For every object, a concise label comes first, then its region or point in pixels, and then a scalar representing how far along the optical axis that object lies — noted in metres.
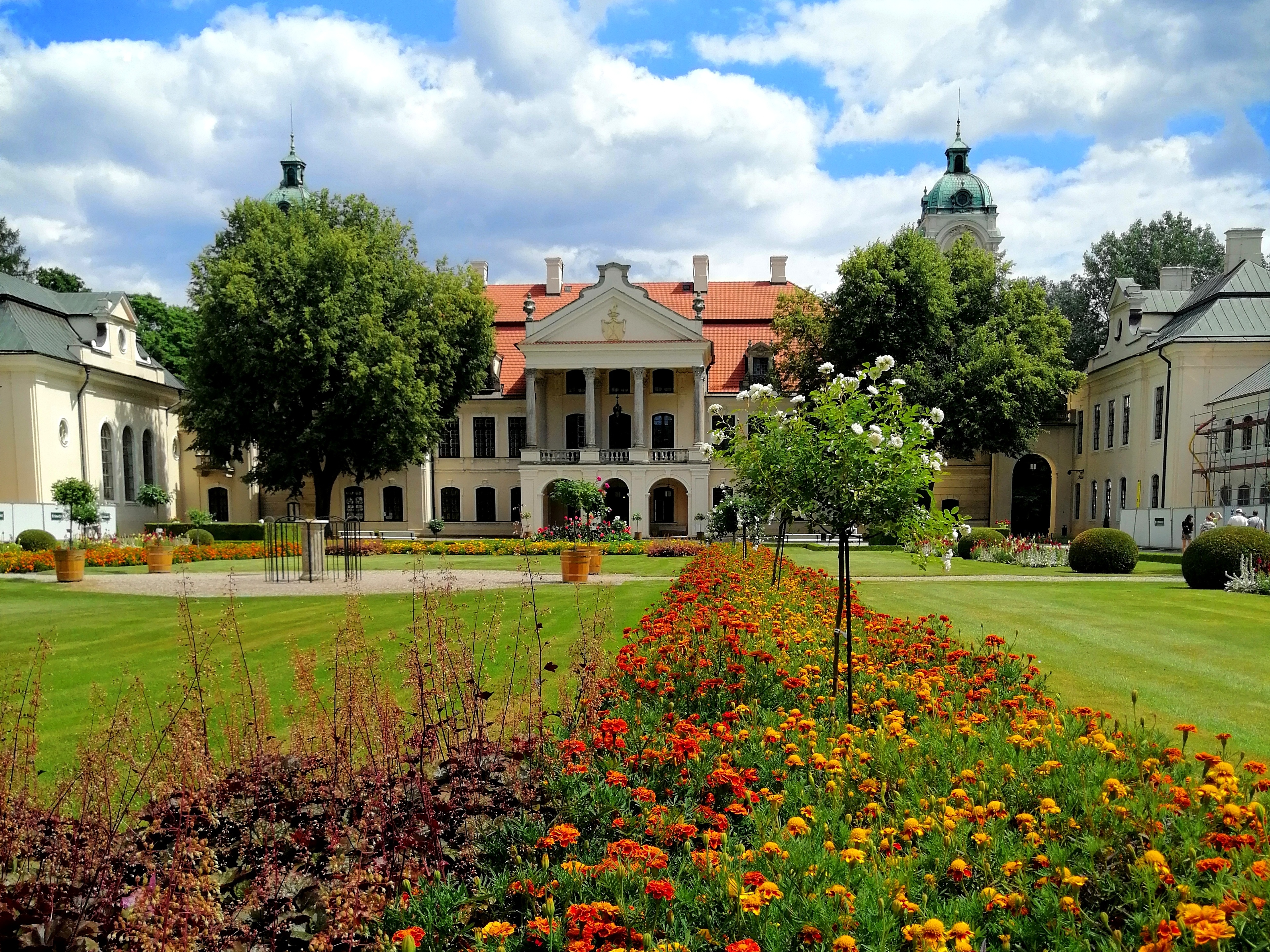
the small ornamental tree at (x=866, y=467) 6.30
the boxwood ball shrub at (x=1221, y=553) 16.69
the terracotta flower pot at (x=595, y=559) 20.53
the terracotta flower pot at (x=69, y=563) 18.67
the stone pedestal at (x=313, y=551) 18.98
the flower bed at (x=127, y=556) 21.97
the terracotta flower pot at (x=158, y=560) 21.56
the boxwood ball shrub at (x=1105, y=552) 21.67
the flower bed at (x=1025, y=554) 24.97
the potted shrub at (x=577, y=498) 31.02
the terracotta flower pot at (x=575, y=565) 18.08
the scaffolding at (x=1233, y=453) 29.22
